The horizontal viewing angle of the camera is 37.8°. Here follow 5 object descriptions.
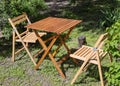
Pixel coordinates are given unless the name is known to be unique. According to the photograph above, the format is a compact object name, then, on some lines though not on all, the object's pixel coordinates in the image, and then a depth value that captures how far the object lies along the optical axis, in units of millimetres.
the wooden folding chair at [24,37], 4734
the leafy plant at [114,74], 3116
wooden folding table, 4081
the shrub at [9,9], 5401
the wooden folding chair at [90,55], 3596
